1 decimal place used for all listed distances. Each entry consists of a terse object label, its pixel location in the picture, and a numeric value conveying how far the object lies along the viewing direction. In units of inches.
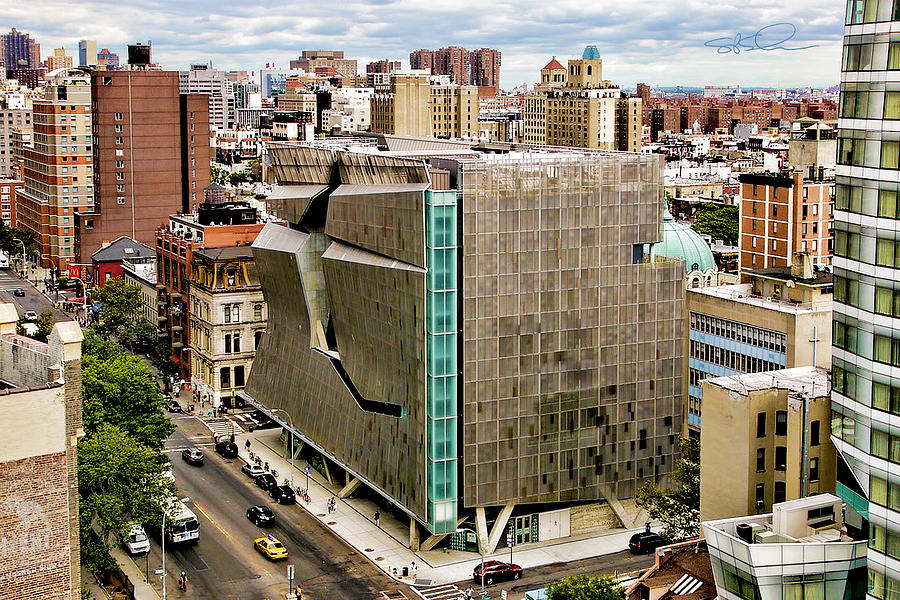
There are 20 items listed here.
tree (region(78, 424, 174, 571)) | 3668.8
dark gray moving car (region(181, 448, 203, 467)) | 5113.2
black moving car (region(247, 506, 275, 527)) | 4365.2
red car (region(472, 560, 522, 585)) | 3831.2
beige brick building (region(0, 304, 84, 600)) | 1891.0
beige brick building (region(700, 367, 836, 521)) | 3056.1
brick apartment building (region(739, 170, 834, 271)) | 5999.0
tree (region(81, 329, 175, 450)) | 4461.1
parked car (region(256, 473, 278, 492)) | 4756.4
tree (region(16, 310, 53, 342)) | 6309.1
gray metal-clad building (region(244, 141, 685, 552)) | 3907.5
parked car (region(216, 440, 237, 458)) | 5241.1
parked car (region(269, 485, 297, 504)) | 4635.8
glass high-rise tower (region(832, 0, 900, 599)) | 2480.3
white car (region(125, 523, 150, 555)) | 4065.0
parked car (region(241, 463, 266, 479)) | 4946.1
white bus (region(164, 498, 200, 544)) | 4153.5
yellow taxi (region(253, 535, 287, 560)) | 4050.2
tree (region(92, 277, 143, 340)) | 7052.2
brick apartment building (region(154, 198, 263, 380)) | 6338.6
